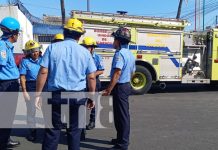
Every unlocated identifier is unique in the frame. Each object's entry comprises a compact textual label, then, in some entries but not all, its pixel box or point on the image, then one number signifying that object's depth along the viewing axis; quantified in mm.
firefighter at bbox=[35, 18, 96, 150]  4984
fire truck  13531
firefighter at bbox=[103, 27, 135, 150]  6582
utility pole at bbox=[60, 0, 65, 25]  32194
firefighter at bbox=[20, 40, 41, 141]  7254
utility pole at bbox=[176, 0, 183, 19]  35788
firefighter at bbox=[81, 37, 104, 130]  7746
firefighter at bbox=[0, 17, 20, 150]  6082
